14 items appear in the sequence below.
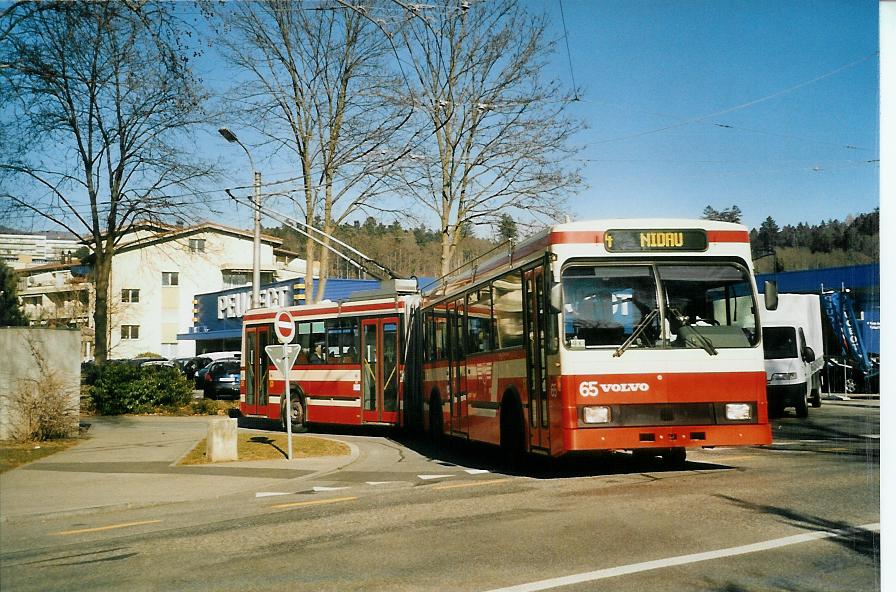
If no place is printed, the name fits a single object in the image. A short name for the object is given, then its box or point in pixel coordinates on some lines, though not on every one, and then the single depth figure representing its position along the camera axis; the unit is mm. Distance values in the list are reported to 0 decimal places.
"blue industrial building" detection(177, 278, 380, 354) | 52281
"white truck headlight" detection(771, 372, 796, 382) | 22359
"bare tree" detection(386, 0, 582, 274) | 30281
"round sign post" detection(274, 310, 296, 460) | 16297
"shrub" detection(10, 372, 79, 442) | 17547
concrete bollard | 15680
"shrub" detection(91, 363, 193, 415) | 26406
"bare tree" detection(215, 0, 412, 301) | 30656
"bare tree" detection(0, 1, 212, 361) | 14703
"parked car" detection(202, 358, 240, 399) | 34812
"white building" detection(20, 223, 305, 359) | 62969
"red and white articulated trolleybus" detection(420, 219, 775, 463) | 10422
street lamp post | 27094
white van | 22359
